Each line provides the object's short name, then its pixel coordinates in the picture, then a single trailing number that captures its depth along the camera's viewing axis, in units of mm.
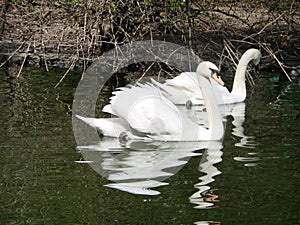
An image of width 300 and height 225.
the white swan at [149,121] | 16828
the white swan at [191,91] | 22703
